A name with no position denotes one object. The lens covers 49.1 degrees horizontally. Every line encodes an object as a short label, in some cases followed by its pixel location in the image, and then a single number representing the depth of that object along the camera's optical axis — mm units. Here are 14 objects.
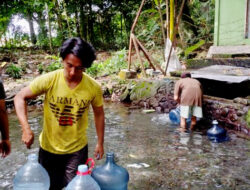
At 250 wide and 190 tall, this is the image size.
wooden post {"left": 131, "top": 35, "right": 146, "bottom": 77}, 11242
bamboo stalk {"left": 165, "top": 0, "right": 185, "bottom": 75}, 10466
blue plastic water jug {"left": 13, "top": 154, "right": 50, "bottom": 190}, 2430
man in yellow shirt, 2438
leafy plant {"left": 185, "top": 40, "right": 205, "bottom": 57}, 12517
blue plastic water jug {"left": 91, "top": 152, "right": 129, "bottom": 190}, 2488
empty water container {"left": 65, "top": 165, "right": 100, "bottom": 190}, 2142
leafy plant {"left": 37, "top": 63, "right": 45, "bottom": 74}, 15875
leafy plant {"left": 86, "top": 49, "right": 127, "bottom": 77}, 15056
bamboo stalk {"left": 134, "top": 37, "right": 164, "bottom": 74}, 11336
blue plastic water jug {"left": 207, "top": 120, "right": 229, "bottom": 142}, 6348
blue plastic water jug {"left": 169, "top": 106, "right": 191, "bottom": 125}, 8154
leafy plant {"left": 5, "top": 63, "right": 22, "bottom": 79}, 14978
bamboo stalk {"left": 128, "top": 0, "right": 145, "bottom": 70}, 10898
